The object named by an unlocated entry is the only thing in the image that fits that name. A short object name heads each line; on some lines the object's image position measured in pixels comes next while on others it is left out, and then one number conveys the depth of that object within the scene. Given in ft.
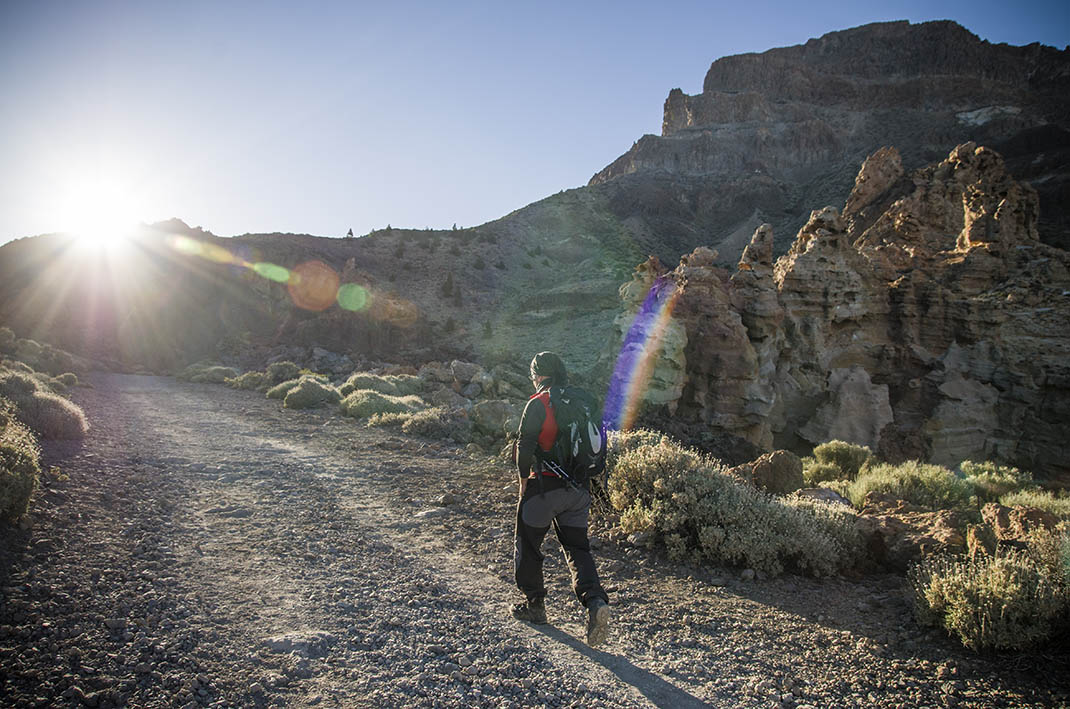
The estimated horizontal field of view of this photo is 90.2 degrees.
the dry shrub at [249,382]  58.75
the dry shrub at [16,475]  13.75
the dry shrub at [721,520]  16.07
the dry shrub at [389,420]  37.37
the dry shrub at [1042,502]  23.49
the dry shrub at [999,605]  10.85
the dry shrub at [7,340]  60.23
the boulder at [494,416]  33.35
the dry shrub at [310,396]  45.24
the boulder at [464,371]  61.26
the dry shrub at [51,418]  25.31
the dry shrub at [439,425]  33.83
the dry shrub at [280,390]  50.59
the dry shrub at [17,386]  27.04
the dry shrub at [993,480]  31.00
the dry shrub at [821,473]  33.40
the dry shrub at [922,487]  25.46
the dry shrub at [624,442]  23.65
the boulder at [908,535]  15.48
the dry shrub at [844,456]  37.58
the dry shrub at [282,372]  60.49
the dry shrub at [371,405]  41.11
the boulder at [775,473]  22.89
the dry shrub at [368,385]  51.15
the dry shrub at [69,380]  48.91
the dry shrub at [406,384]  53.16
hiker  11.68
